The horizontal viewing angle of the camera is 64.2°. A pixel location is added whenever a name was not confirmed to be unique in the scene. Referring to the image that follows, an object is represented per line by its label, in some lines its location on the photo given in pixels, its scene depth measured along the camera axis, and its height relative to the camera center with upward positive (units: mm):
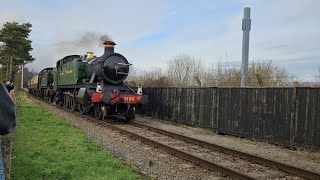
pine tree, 34803 +5907
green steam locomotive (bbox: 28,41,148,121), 11485 +77
